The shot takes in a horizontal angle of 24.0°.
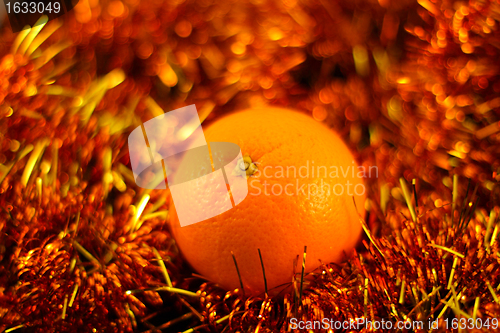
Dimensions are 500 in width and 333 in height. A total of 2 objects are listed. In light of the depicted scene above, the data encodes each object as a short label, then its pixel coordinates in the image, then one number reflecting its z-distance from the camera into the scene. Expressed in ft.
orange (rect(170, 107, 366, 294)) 1.21
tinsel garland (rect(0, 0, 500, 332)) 1.21
